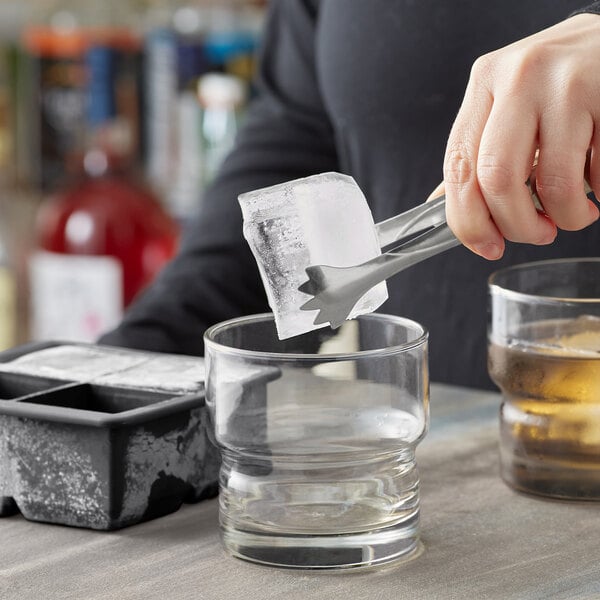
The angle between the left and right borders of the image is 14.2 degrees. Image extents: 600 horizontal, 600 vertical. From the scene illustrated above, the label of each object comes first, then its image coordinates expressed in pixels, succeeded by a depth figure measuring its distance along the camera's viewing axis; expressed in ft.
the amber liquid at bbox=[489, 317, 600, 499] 3.16
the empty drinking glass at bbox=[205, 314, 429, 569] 2.94
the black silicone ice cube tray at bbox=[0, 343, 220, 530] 3.06
